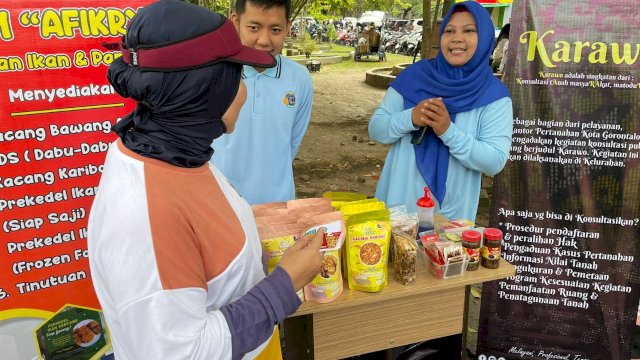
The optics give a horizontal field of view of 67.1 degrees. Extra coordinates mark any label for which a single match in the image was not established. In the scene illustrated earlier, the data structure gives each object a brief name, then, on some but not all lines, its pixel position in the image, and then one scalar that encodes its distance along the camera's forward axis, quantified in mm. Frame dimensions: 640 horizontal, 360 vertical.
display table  1659
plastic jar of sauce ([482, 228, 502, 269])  1746
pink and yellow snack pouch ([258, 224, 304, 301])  1498
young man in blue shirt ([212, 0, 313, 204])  2098
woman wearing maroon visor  960
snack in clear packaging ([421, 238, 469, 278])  1689
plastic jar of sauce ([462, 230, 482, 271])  1717
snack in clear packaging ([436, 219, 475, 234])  1817
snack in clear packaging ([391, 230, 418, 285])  1650
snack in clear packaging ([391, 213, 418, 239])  1766
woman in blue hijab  2186
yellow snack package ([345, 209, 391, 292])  1566
